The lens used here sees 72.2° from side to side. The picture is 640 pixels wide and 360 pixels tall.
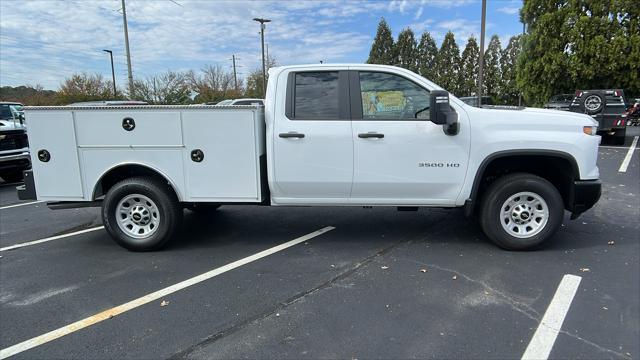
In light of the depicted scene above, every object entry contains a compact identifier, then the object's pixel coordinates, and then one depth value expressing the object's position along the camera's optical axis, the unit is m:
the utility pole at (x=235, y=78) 55.11
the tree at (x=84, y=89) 40.47
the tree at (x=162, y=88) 36.34
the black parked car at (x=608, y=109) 14.12
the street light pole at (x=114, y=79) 41.93
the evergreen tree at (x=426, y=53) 47.94
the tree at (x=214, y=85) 47.09
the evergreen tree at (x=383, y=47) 51.03
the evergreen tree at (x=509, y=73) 38.62
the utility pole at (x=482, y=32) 16.94
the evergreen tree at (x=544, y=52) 19.45
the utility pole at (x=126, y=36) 23.73
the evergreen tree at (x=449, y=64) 43.12
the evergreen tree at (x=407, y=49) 50.00
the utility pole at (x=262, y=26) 35.48
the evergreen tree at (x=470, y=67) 42.04
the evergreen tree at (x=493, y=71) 39.81
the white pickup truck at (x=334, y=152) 4.65
